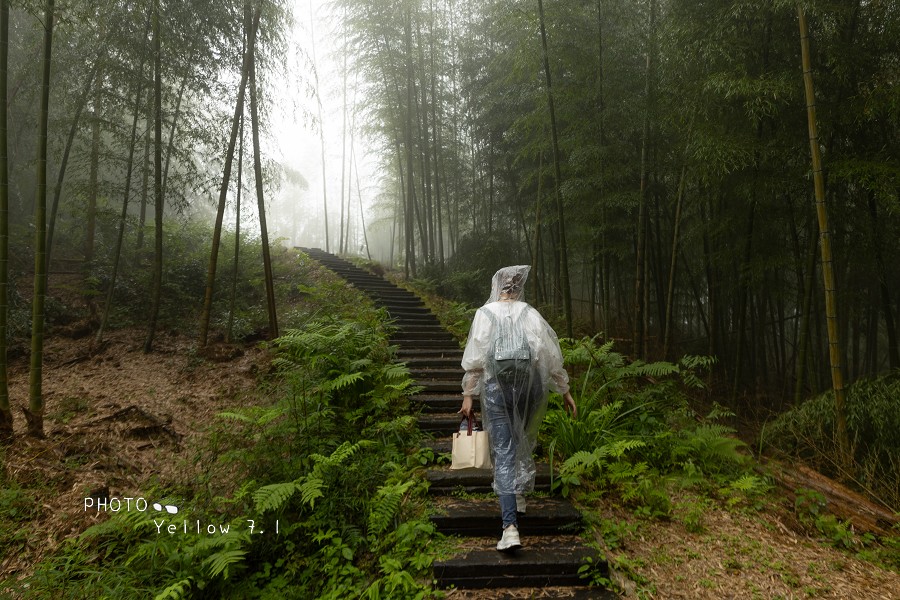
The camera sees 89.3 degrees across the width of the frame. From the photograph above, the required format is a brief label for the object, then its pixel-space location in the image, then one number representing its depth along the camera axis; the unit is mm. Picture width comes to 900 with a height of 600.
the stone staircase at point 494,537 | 2260
